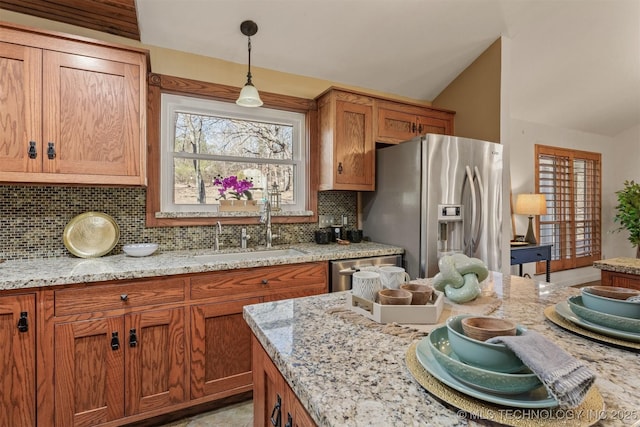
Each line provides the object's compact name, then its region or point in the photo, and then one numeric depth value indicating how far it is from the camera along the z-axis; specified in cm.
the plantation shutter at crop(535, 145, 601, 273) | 491
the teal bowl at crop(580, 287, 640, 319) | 81
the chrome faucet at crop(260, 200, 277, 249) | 269
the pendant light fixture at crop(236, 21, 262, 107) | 222
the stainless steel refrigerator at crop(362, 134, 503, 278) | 248
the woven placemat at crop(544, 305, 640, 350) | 78
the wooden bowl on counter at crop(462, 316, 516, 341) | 66
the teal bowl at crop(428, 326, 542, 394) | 54
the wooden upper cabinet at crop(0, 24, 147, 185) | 176
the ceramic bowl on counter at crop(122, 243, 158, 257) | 216
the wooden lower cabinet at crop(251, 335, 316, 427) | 73
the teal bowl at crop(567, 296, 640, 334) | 79
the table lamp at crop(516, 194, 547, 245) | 421
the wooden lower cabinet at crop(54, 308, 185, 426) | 165
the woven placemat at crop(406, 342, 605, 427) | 52
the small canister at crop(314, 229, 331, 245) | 287
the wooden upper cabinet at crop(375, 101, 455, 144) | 293
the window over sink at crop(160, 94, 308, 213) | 255
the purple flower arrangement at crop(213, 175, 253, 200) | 272
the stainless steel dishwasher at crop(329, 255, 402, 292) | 236
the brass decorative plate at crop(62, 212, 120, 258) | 209
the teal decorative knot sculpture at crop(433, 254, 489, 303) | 111
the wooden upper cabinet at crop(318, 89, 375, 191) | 275
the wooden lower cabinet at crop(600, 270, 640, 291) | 204
